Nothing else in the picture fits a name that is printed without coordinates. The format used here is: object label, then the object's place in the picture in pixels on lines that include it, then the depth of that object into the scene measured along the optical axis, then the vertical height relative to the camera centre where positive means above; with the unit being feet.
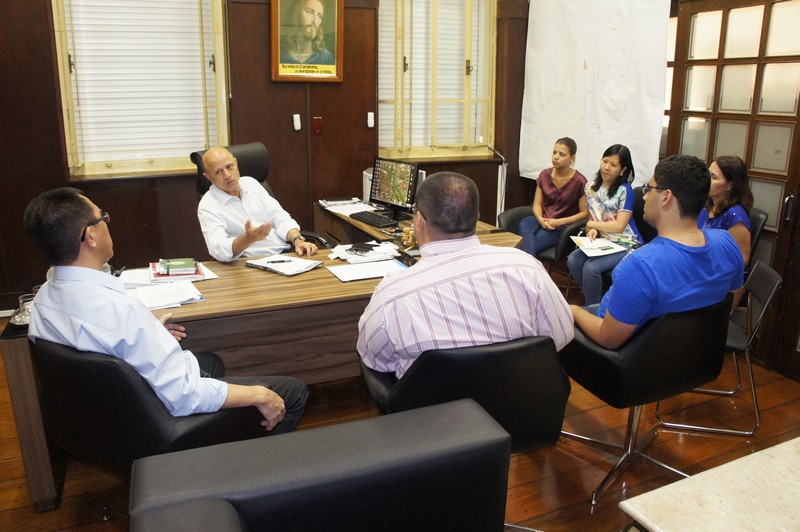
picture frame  15.17 +1.65
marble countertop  3.34 -2.04
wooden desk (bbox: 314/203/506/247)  12.43 -2.51
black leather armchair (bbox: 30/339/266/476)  5.65 -2.76
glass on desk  7.55 -2.39
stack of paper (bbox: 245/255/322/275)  9.68 -2.32
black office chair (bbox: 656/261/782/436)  8.67 -2.70
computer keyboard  13.16 -2.21
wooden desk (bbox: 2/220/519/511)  7.54 -2.88
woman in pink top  14.66 -2.04
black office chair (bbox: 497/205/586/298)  14.11 -2.62
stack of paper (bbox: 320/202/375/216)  14.75 -2.22
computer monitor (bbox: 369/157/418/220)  13.62 -1.59
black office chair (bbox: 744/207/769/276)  11.07 -1.82
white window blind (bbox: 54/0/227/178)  14.53 +0.60
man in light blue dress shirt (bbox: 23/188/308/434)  5.83 -1.83
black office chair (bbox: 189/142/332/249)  12.43 -0.99
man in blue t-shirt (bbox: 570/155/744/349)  7.13 -1.64
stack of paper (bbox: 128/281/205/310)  8.19 -2.38
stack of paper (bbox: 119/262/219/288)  8.91 -2.35
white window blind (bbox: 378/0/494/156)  17.31 +0.97
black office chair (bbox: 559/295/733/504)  7.30 -2.81
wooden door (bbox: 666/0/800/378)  11.05 +0.15
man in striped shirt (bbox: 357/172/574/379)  5.88 -1.65
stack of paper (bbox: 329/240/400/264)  10.31 -2.28
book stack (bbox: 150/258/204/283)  9.18 -2.29
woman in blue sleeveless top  10.73 -1.36
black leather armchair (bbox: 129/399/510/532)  3.43 -2.03
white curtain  13.71 +0.79
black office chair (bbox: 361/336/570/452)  5.69 -2.46
